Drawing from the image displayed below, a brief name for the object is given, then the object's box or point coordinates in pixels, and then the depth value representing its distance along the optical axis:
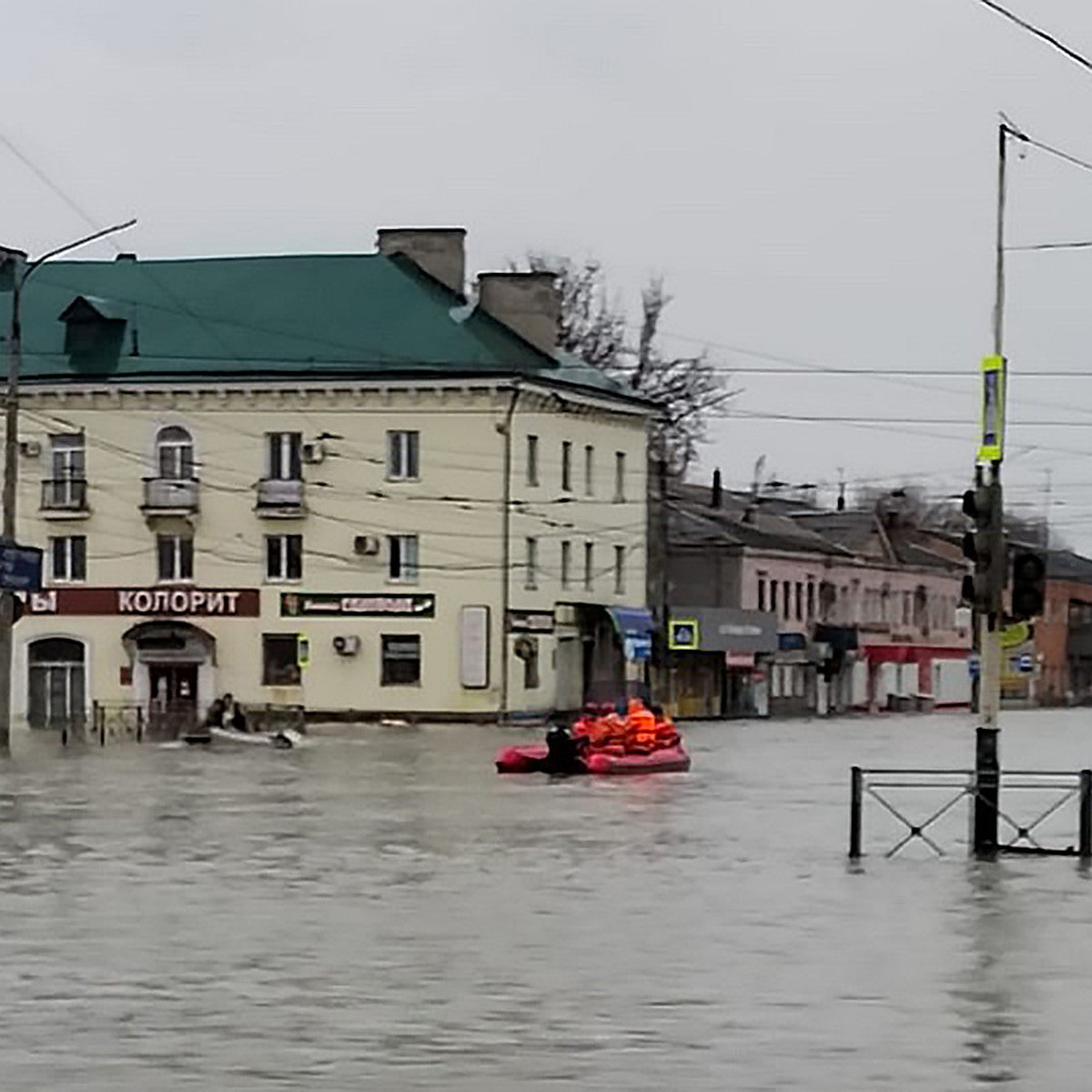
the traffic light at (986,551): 25.28
